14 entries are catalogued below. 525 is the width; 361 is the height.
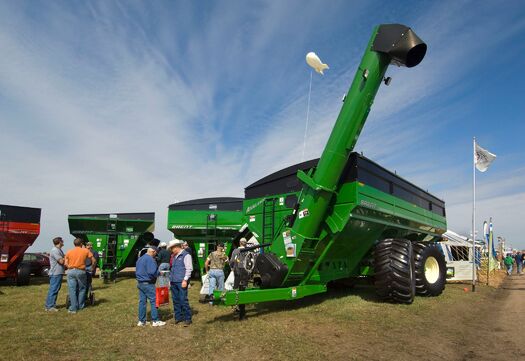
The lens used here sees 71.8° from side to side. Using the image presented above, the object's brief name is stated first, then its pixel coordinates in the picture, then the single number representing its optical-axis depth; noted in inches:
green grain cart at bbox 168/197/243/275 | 513.0
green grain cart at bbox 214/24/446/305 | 264.1
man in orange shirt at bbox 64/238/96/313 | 306.0
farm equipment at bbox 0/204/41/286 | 491.3
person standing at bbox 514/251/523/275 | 893.2
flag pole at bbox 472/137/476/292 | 454.9
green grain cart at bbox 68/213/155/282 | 590.6
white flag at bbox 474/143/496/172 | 514.6
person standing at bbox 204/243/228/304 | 331.9
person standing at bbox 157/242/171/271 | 400.5
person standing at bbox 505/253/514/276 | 895.2
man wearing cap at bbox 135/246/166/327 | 253.3
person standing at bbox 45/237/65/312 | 313.9
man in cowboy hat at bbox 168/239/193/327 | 254.8
